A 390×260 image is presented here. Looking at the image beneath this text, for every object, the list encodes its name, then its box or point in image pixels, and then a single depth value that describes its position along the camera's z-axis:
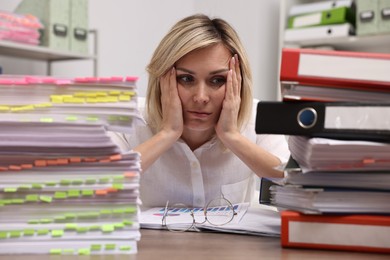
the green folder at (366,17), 2.52
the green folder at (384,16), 2.48
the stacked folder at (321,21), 2.63
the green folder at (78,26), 2.38
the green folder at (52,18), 2.28
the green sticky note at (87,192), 0.60
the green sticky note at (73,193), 0.60
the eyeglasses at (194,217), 0.80
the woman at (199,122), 1.30
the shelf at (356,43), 2.58
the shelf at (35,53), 2.08
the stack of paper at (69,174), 0.59
